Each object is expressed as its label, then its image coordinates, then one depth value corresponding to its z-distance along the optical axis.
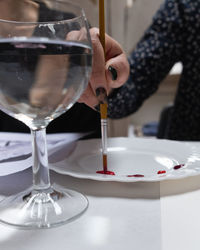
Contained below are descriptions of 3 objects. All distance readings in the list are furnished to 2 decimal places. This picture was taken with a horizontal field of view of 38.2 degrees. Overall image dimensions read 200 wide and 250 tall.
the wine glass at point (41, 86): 0.21
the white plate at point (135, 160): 0.28
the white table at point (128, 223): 0.18
